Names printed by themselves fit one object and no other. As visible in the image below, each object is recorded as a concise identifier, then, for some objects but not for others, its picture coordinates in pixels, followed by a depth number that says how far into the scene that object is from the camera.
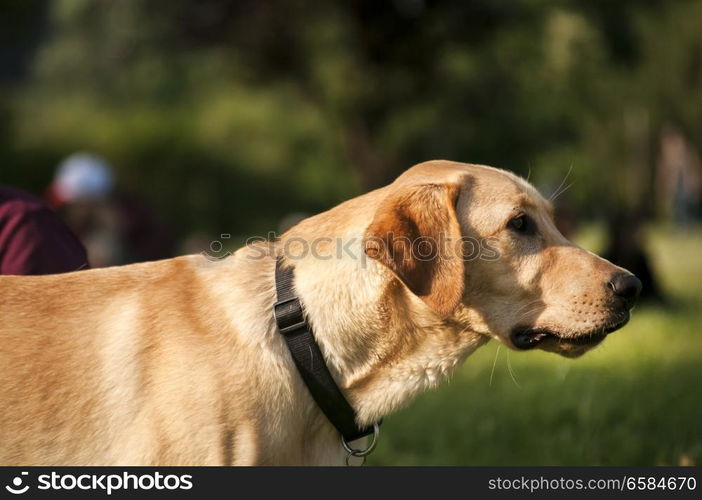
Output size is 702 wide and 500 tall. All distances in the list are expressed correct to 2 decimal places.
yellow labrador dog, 6.51
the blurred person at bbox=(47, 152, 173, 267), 21.31
